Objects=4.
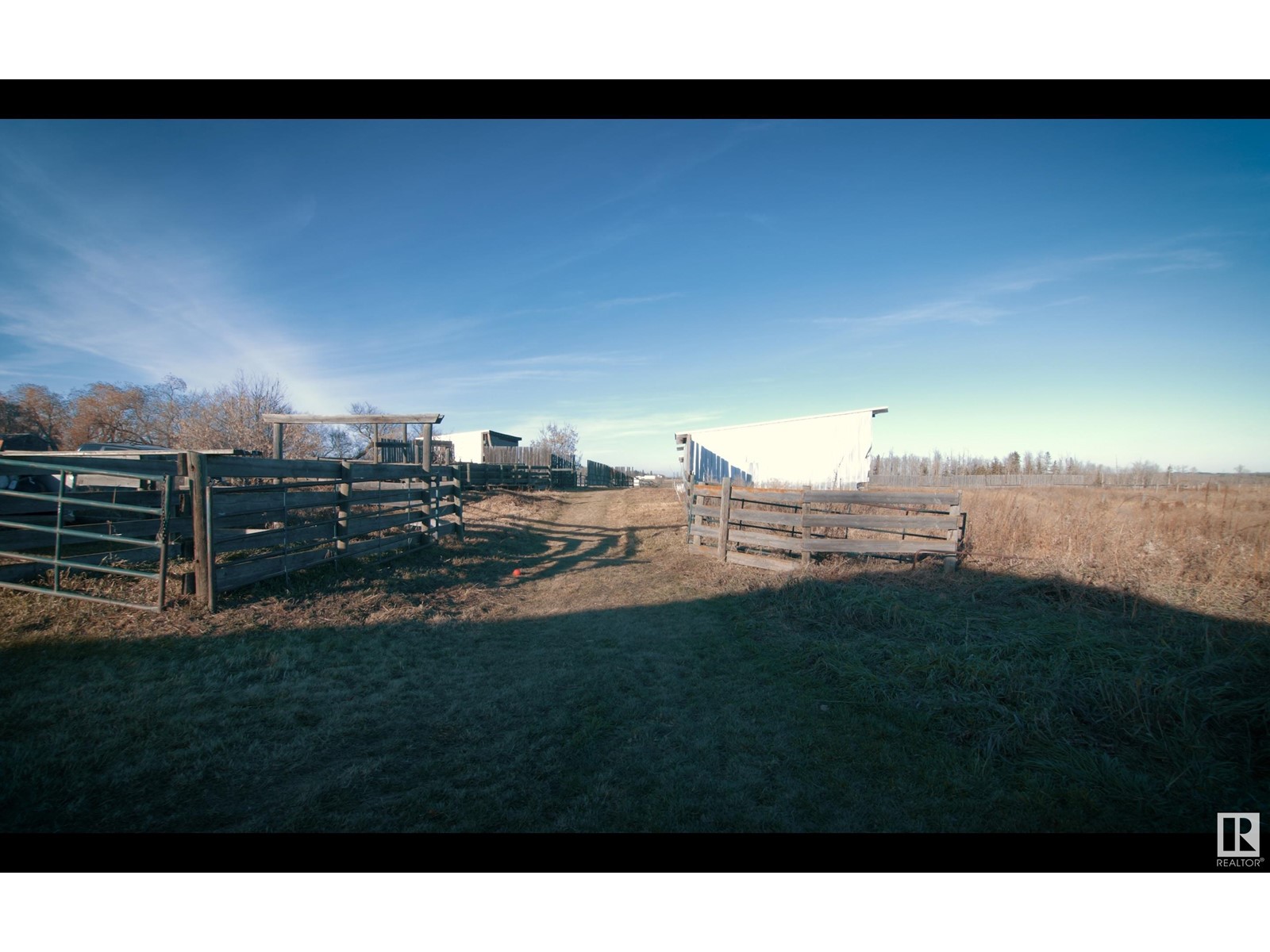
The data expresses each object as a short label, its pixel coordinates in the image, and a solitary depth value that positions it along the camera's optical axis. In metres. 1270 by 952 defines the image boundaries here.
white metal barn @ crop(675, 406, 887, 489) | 18.98
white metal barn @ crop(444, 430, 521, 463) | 30.06
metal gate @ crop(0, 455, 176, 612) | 4.88
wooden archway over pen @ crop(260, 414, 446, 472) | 9.95
